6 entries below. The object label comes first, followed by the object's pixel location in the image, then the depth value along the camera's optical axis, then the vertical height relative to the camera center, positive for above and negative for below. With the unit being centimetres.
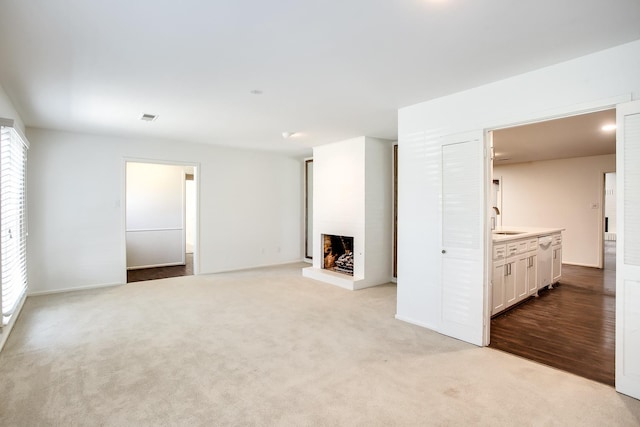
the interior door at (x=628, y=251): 224 -28
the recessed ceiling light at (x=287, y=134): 524 +121
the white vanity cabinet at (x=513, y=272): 387 -79
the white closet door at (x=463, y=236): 315 -26
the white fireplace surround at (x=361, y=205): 543 +8
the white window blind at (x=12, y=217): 325 -8
